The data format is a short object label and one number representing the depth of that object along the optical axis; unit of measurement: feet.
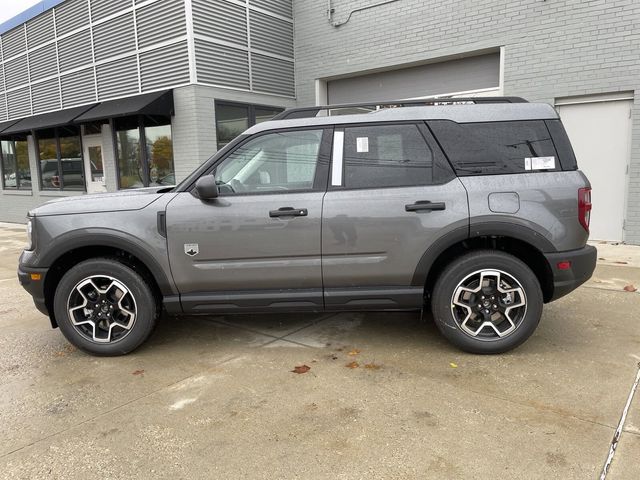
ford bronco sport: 12.30
